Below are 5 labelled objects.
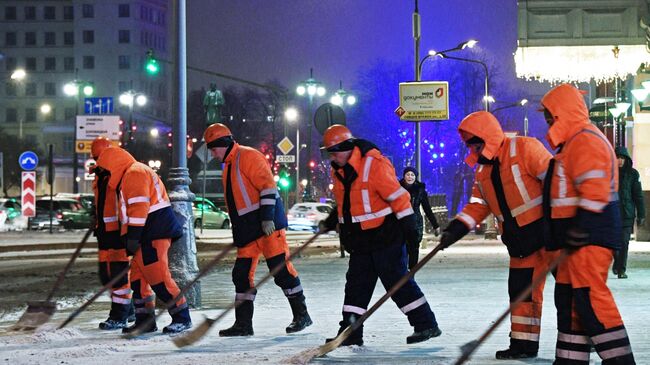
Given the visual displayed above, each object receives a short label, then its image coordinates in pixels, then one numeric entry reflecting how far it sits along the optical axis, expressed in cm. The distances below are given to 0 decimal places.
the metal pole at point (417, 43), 3272
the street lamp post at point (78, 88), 4762
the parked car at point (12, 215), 5078
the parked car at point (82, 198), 5081
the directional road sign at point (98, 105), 4653
